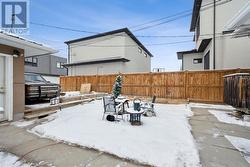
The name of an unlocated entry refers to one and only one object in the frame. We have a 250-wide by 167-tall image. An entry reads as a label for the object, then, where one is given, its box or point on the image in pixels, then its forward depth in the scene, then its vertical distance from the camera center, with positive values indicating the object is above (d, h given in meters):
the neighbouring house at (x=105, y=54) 11.88 +3.28
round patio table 3.80 -1.16
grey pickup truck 5.36 -0.29
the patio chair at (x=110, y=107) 4.36 -0.93
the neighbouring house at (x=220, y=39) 7.24 +3.13
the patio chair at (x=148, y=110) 4.84 -1.16
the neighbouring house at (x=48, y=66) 17.09 +2.63
